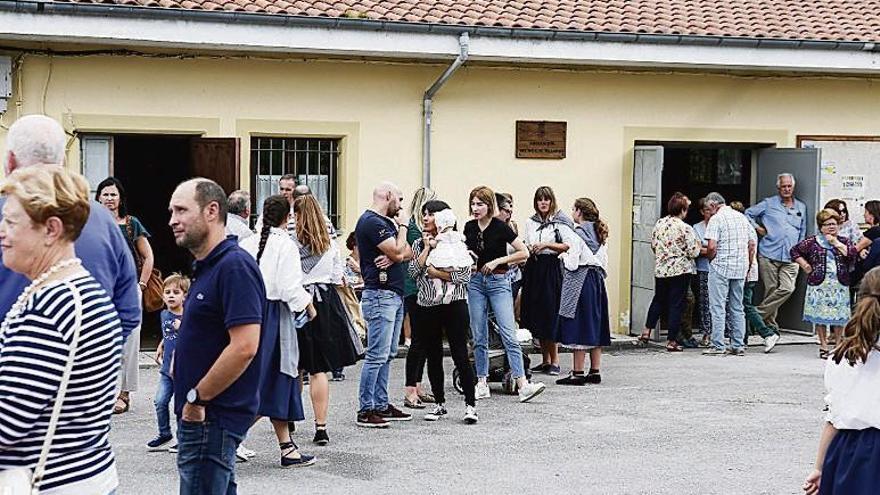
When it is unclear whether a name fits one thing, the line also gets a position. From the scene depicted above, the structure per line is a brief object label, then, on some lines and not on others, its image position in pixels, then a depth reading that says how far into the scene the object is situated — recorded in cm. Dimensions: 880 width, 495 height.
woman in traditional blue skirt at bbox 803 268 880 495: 529
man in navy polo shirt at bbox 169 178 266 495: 527
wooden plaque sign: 1495
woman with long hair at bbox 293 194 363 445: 891
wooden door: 1302
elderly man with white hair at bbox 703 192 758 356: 1430
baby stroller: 1156
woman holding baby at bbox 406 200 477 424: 992
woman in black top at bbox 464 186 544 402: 1070
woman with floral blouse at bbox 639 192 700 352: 1445
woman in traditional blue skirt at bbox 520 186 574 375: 1227
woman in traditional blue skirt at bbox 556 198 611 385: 1205
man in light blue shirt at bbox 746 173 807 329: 1540
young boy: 880
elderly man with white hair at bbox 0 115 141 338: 488
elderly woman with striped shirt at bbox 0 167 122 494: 352
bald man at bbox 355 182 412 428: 974
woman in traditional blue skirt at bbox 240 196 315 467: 775
